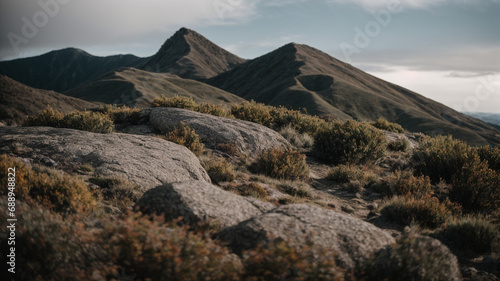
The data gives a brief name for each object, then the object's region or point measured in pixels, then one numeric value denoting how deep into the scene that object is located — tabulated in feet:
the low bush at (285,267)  9.70
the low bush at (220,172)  25.94
